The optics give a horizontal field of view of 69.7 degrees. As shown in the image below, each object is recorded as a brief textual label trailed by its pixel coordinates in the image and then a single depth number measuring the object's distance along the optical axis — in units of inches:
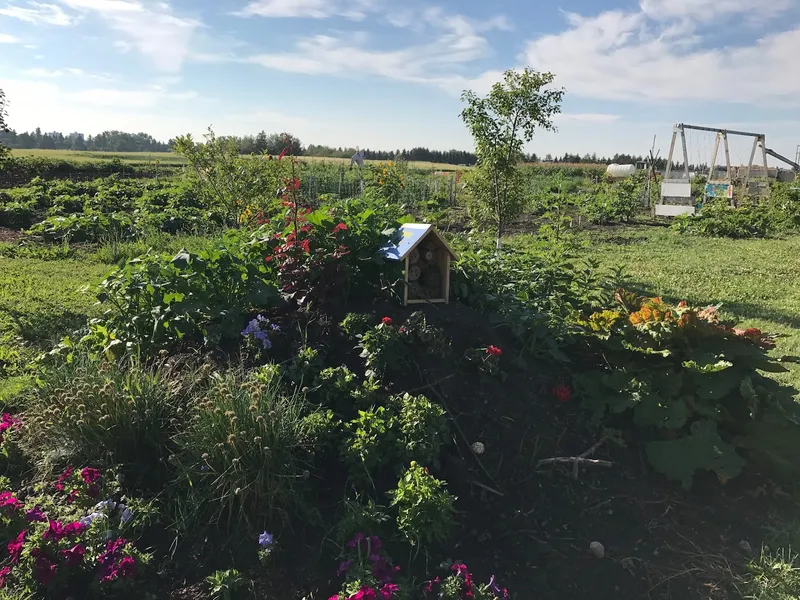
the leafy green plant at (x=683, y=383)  121.1
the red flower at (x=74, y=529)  93.8
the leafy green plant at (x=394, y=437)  107.7
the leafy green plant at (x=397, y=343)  126.3
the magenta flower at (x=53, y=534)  92.6
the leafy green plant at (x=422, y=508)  95.3
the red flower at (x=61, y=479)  108.5
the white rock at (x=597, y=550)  102.6
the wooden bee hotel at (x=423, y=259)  145.6
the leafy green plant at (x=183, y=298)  138.8
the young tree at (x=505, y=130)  329.1
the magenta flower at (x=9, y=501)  99.8
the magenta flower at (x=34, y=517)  99.7
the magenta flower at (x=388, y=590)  83.0
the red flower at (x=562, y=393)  132.1
